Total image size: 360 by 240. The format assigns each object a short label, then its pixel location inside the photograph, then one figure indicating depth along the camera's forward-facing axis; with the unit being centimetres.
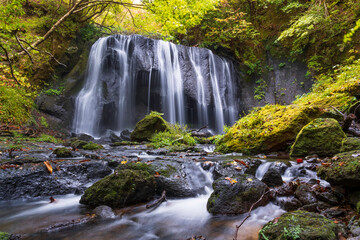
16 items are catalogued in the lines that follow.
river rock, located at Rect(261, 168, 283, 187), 317
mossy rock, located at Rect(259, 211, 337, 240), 146
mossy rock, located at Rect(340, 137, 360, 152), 375
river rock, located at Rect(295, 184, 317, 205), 246
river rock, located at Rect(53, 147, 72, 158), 486
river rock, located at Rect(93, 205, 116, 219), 243
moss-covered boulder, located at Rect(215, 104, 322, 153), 551
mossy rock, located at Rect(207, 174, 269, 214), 252
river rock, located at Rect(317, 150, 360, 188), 223
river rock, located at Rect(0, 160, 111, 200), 304
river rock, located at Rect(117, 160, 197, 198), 319
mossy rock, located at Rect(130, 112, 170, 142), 953
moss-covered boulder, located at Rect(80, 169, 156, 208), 268
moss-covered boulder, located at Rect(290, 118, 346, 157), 437
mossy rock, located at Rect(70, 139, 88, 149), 722
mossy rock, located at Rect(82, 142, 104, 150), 689
